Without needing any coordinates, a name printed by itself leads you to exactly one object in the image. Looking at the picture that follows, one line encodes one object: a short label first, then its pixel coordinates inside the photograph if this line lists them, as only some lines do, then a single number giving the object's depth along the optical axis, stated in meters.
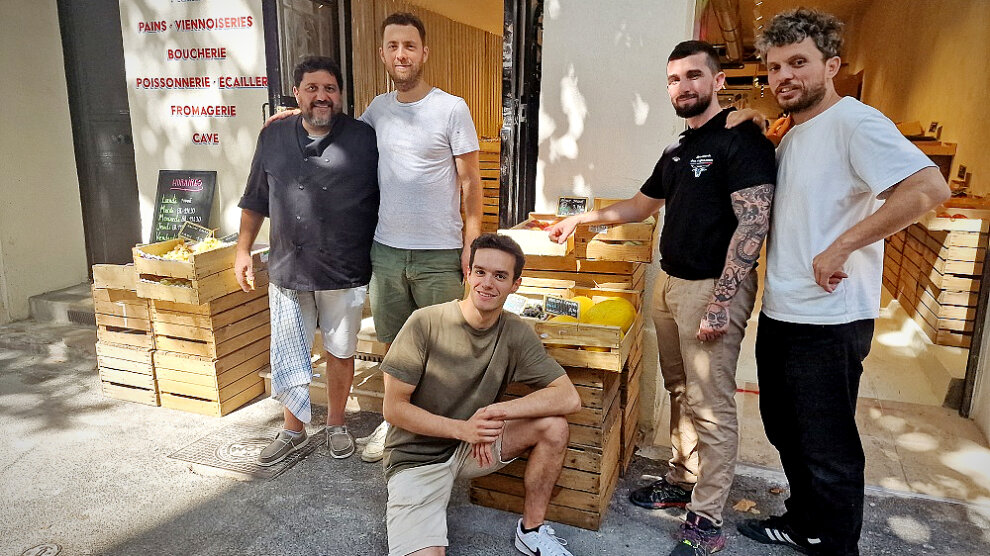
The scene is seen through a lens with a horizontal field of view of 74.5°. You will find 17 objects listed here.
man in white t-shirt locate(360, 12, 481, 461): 3.51
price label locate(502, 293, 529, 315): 3.29
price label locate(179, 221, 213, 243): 5.41
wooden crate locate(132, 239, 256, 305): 4.30
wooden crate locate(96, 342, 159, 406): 4.69
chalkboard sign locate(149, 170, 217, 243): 5.58
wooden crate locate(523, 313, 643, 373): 3.10
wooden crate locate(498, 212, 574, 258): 3.48
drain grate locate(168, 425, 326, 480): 3.78
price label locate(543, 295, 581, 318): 3.31
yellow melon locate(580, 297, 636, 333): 3.30
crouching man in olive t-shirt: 2.79
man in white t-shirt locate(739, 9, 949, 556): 2.45
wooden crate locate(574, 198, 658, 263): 3.45
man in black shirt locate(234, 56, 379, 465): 3.66
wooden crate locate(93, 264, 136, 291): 4.63
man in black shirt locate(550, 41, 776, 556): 2.77
